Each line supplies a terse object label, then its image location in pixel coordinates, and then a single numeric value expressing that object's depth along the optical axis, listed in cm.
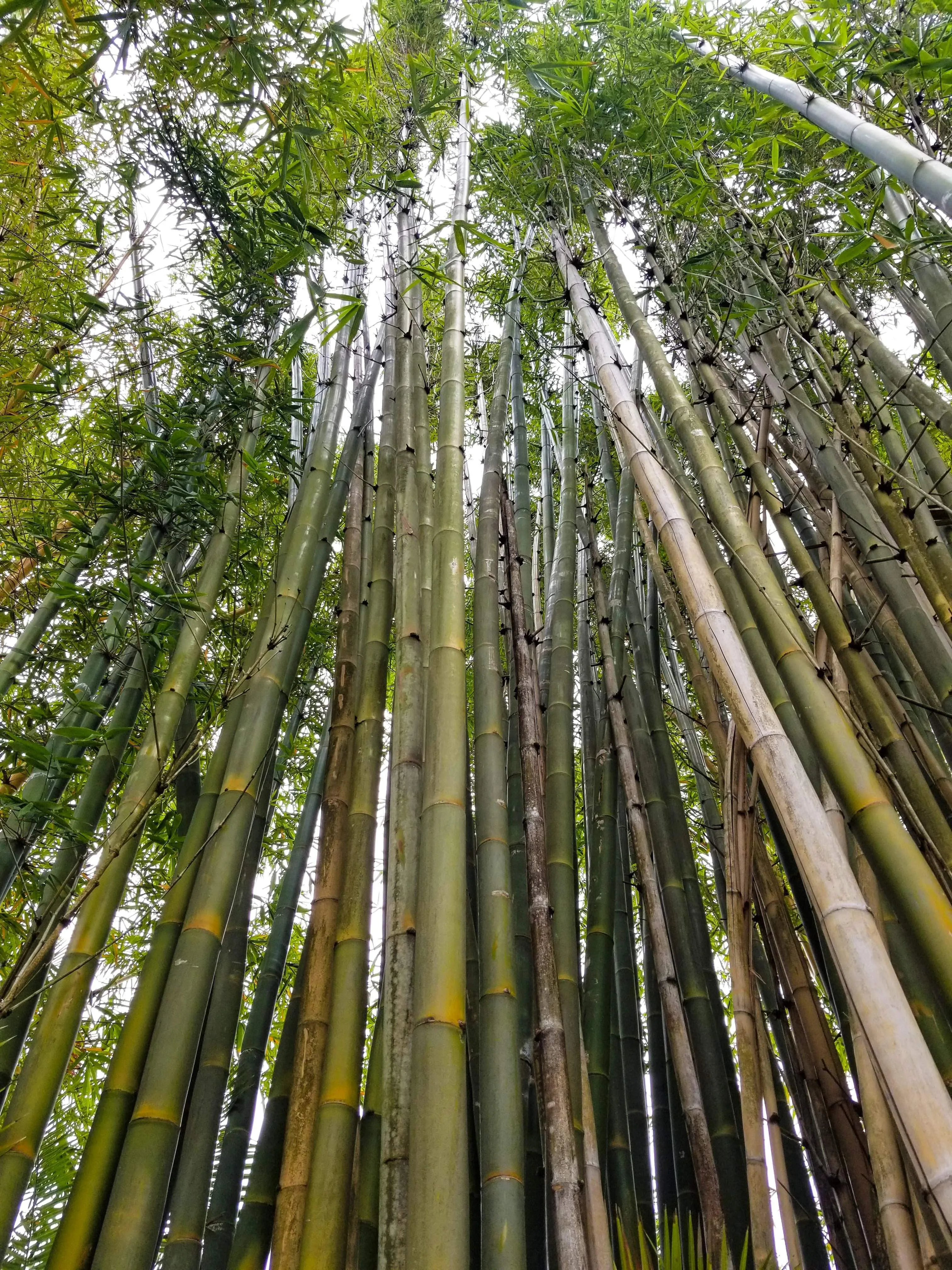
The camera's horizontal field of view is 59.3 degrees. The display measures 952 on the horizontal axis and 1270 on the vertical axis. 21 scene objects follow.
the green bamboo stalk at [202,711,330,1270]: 169
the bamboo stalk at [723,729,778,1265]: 128
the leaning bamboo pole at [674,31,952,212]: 189
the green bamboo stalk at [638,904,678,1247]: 194
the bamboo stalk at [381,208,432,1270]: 126
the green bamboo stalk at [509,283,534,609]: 266
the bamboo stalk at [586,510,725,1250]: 155
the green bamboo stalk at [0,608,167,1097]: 145
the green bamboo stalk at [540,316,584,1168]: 165
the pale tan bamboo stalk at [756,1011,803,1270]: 128
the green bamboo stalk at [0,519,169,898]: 184
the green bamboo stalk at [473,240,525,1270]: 119
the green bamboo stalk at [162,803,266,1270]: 135
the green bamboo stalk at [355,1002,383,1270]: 133
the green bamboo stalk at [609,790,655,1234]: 190
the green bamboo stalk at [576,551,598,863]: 254
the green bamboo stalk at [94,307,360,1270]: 119
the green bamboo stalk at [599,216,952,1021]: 114
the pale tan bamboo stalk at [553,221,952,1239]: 94
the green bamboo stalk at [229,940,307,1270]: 139
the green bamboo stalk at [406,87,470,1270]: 110
